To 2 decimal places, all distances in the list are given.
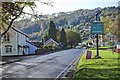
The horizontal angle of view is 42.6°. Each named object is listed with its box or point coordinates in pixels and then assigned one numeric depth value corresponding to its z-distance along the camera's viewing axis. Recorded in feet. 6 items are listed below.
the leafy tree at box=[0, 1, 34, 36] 42.01
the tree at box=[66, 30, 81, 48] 227.37
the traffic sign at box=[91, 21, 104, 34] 57.88
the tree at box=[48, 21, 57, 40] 175.40
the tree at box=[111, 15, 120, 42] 117.15
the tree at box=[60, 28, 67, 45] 203.90
